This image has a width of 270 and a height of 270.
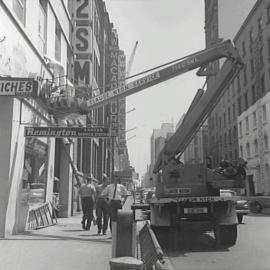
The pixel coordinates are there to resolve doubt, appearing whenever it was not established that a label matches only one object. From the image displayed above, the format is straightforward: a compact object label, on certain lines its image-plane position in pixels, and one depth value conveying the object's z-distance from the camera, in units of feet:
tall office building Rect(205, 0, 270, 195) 150.20
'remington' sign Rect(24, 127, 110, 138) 42.22
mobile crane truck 36.17
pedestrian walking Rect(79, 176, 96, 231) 47.55
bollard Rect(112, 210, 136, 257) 22.00
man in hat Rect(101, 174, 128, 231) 43.29
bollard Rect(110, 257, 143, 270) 17.98
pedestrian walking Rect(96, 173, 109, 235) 43.68
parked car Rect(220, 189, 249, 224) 57.00
